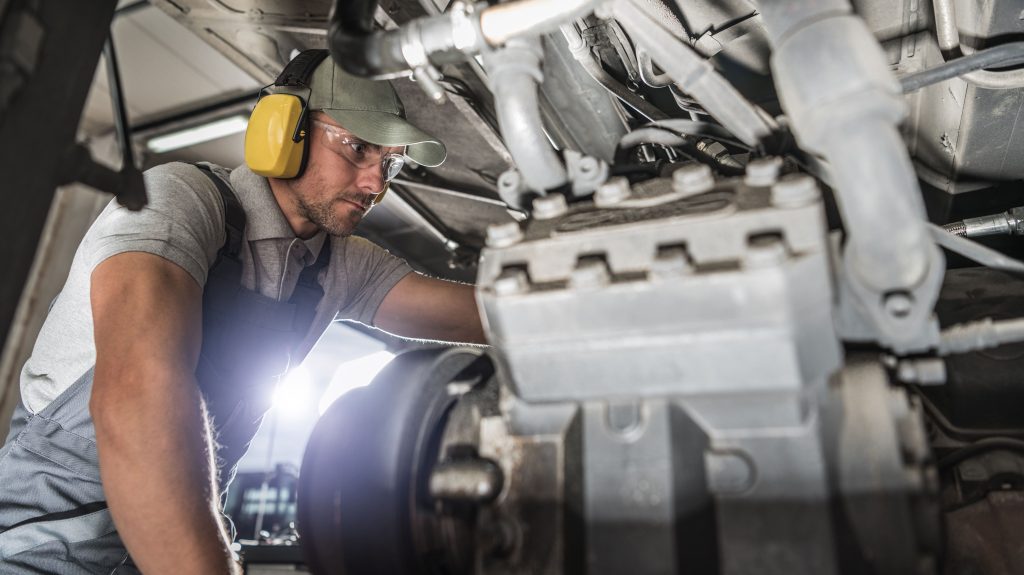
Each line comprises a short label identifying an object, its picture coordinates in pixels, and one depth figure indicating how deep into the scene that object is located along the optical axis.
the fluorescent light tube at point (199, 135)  3.43
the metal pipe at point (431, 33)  0.81
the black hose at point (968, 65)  0.95
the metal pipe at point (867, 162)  0.63
